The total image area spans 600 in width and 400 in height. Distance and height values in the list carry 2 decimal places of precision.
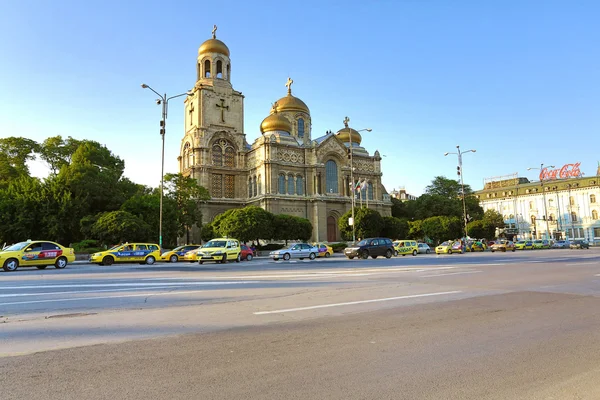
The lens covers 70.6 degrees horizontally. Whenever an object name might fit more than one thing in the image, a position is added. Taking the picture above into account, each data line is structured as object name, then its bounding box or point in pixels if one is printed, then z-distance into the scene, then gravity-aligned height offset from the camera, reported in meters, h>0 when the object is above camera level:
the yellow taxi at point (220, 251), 26.38 -0.21
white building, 75.94 +6.51
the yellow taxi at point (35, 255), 21.55 -0.16
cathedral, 57.16 +12.08
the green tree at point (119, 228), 34.72 +1.81
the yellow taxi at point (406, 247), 38.16 -0.35
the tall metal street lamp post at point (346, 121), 70.69 +20.53
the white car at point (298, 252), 31.19 -0.48
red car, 32.16 -0.45
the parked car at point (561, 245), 56.73 -0.74
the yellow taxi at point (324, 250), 36.03 -0.43
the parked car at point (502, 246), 45.81 -0.63
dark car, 30.75 -0.34
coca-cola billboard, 78.88 +12.56
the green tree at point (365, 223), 47.66 +2.38
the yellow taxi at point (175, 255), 30.95 -0.43
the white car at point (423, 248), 42.56 -0.53
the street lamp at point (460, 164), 46.97 +8.64
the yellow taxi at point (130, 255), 26.64 -0.28
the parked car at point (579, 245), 51.84 -0.74
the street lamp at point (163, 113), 30.94 +9.98
